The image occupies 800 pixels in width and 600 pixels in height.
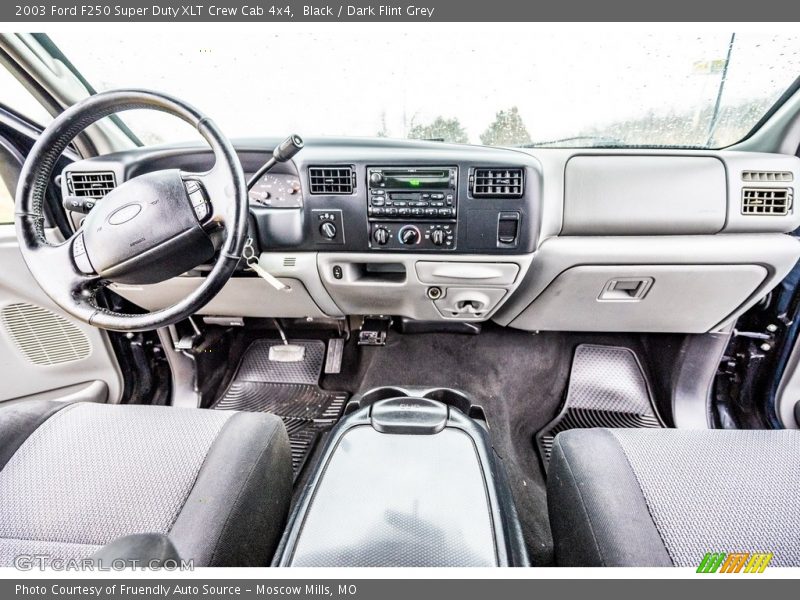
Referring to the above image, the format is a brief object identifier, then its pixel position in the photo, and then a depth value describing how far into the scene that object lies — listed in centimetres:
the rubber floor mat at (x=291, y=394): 187
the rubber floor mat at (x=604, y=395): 181
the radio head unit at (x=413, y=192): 131
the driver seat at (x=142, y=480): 84
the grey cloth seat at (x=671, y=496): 77
